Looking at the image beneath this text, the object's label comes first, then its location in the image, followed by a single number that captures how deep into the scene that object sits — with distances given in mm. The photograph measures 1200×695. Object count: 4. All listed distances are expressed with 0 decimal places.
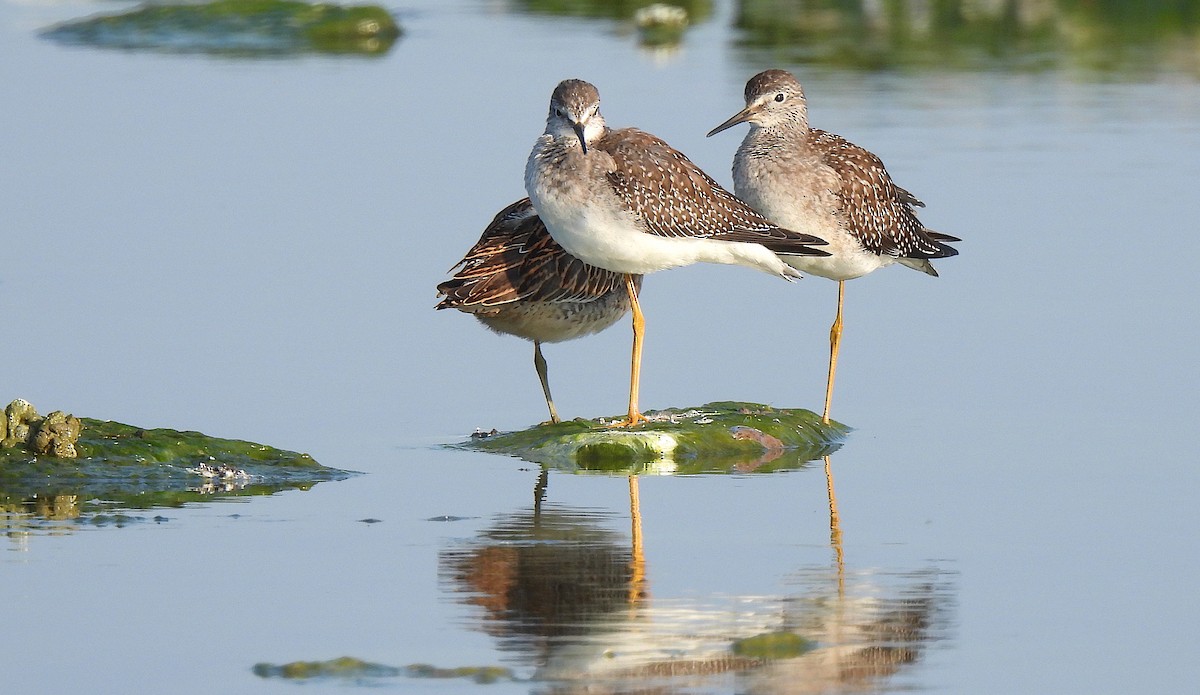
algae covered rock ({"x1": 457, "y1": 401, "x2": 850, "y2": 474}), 19656
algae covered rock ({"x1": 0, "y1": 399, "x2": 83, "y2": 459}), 18141
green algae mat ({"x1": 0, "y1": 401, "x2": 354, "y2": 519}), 17562
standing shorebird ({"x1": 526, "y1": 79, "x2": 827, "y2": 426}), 19547
